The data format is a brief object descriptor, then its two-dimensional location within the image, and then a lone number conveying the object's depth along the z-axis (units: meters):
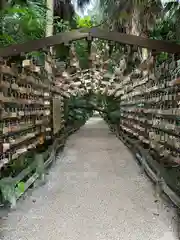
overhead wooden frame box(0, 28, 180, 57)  4.96
